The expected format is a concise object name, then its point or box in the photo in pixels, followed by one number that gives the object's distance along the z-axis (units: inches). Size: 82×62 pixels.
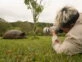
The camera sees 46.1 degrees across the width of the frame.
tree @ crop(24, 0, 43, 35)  276.1
